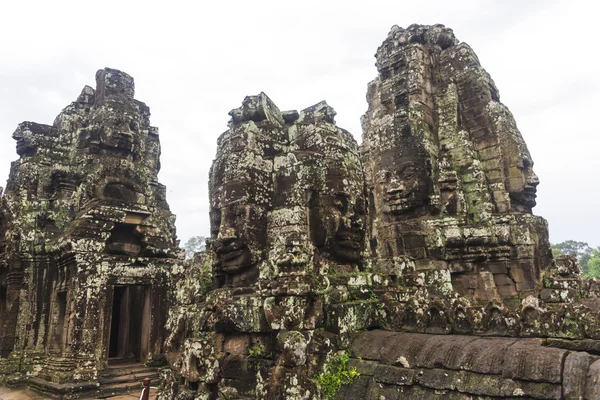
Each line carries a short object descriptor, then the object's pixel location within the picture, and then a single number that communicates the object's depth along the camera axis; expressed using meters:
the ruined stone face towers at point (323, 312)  3.34
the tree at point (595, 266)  44.06
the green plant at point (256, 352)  4.75
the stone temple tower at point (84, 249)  10.02
